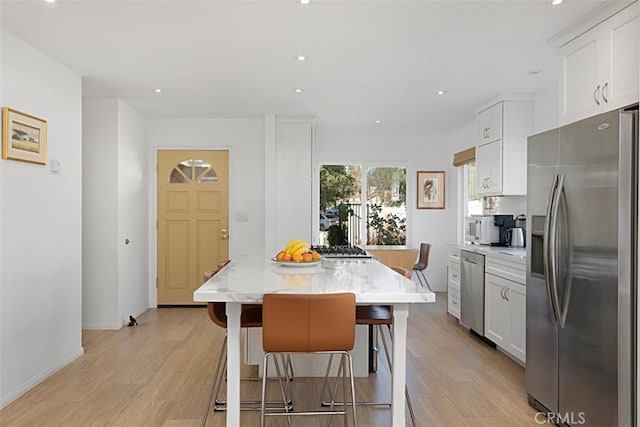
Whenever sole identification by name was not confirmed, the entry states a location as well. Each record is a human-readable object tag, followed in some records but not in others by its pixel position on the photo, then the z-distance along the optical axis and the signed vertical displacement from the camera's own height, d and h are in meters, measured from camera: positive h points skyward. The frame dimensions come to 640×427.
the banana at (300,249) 2.95 -0.25
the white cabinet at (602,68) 2.48 +0.86
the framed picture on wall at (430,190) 7.11 +0.33
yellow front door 6.00 -0.12
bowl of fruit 2.90 -0.30
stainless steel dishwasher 4.47 -0.83
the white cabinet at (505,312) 3.69 -0.89
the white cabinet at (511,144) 4.62 +0.70
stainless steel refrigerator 2.16 -0.31
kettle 4.69 -0.27
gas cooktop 3.65 -0.35
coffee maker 4.79 -0.16
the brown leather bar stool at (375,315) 2.43 -0.58
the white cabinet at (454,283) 5.20 -0.85
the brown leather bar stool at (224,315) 2.45 -0.59
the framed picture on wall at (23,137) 3.00 +0.51
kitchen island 2.07 -0.38
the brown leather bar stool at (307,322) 2.01 -0.50
